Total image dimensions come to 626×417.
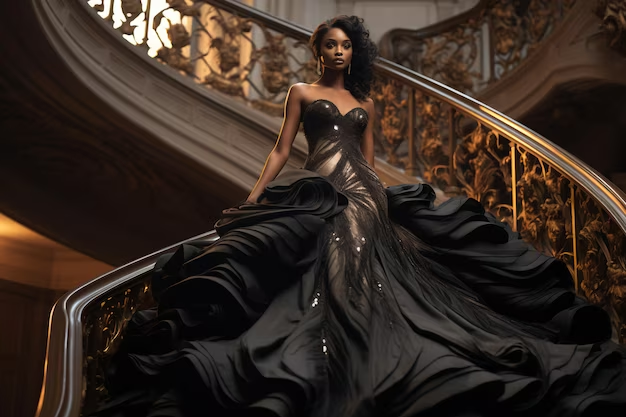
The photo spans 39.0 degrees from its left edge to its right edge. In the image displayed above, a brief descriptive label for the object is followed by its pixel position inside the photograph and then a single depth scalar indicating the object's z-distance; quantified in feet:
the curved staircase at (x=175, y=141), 14.57
